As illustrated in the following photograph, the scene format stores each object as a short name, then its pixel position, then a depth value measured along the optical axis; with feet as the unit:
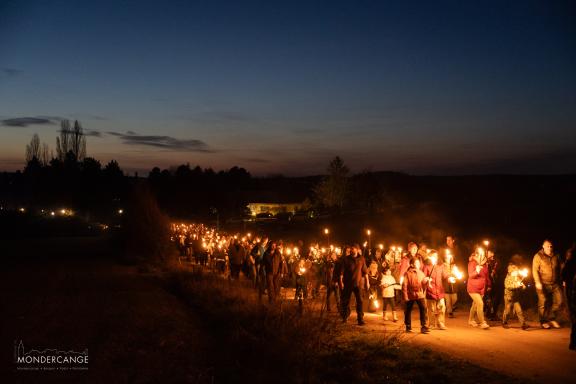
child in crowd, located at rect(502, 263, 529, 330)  40.22
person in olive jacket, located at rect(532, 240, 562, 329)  40.57
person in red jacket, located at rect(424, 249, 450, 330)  40.11
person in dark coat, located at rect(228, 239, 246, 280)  67.92
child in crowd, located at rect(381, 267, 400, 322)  45.19
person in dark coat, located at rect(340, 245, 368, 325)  43.09
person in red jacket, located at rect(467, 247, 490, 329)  40.86
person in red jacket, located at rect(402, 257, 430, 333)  39.17
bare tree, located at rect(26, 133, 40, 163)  353.10
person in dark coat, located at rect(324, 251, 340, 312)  45.31
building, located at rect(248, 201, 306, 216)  319.27
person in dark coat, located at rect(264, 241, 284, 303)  51.44
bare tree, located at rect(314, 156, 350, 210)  251.19
